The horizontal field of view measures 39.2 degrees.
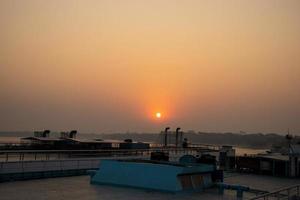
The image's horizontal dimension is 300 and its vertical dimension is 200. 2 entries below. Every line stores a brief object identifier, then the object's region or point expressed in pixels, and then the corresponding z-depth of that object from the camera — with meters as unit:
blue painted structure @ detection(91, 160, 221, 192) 20.22
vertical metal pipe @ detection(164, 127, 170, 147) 60.83
